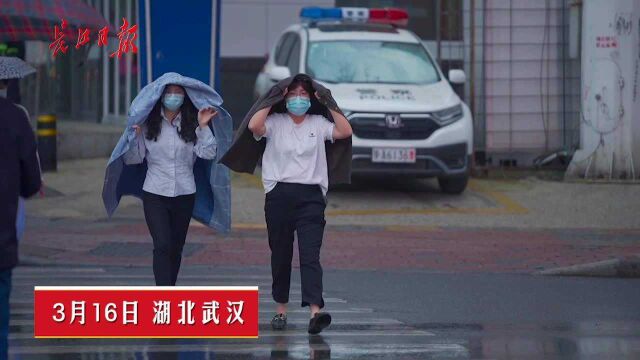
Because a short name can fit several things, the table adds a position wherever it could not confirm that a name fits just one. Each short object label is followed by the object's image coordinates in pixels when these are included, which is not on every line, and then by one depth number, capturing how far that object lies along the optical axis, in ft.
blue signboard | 84.64
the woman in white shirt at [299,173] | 60.75
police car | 111.86
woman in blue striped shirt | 62.23
